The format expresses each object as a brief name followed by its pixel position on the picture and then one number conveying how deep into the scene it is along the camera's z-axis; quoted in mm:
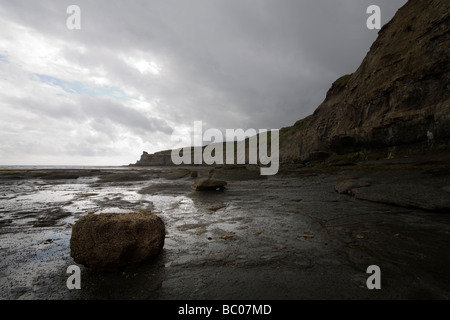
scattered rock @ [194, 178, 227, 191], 15336
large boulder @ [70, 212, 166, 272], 3627
